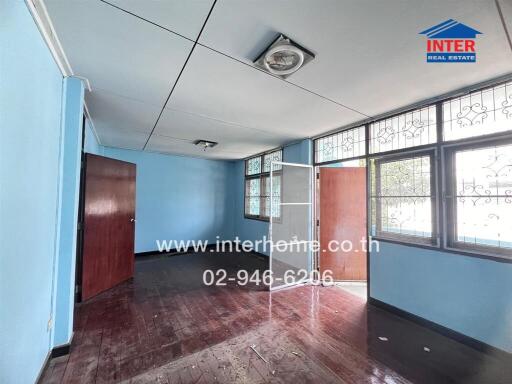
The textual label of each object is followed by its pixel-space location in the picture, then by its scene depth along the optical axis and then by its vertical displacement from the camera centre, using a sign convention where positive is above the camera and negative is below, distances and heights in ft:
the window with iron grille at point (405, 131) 8.27 +2.89
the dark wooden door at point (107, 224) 9.70 -1.27
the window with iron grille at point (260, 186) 16.40 +1.16
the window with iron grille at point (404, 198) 8.27 +0.10
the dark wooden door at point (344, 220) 12.24 -1.12
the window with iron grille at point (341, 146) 10.98 +2.96
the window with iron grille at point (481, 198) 6.64 +0.10
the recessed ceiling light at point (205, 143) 14.03 +3.67
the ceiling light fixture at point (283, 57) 5.10 +3.62
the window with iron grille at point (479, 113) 6.68 +2.88
